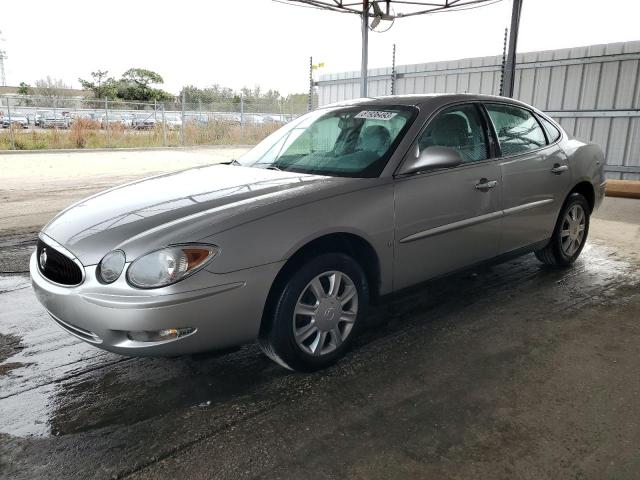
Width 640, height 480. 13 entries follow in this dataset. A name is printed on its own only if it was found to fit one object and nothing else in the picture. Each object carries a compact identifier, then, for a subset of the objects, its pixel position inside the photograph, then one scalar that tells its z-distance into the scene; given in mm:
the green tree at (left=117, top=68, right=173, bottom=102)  41281
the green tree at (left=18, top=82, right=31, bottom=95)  40259
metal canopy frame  10039
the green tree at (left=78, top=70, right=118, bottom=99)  39281
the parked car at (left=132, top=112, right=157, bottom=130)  20891
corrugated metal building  9727
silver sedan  2416
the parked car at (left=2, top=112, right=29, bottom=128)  17534
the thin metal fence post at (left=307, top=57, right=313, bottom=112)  10953
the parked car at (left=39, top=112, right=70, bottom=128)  18625
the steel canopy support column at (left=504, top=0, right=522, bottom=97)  8344
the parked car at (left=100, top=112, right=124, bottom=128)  19609
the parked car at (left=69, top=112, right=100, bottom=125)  19156
